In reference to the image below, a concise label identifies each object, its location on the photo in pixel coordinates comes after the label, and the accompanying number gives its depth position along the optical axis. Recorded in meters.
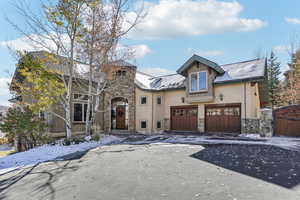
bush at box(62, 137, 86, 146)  10.45
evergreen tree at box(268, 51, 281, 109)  28.70
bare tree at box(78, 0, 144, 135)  11.73
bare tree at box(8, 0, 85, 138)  10.70
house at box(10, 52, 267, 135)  12.95
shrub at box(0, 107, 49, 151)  10.55
